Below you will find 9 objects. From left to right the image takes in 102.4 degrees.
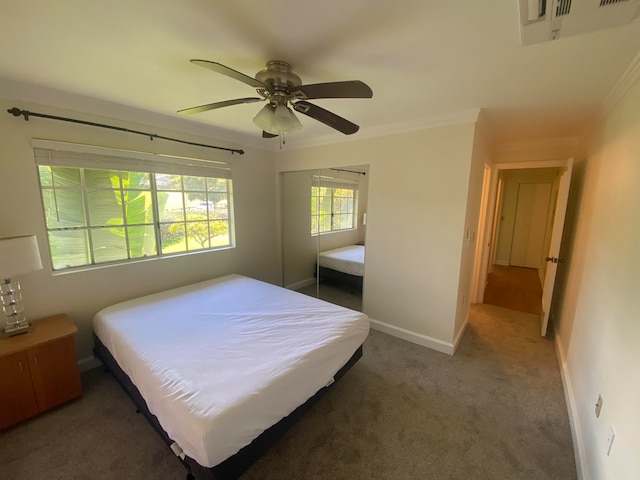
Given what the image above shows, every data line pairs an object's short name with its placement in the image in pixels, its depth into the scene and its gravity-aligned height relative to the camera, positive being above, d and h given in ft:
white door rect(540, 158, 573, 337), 9.05 -1.28
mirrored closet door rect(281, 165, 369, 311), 10.90 -1.54
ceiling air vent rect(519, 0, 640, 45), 3.12 +2.42
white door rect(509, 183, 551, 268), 18.86 -1.43
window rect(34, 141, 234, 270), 7.20 -0.19
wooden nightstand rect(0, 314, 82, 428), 5.63 -3.99
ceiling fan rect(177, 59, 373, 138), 4.38 +1.95
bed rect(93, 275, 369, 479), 4.04 -3.21
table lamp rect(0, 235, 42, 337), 5.59 -1.60
